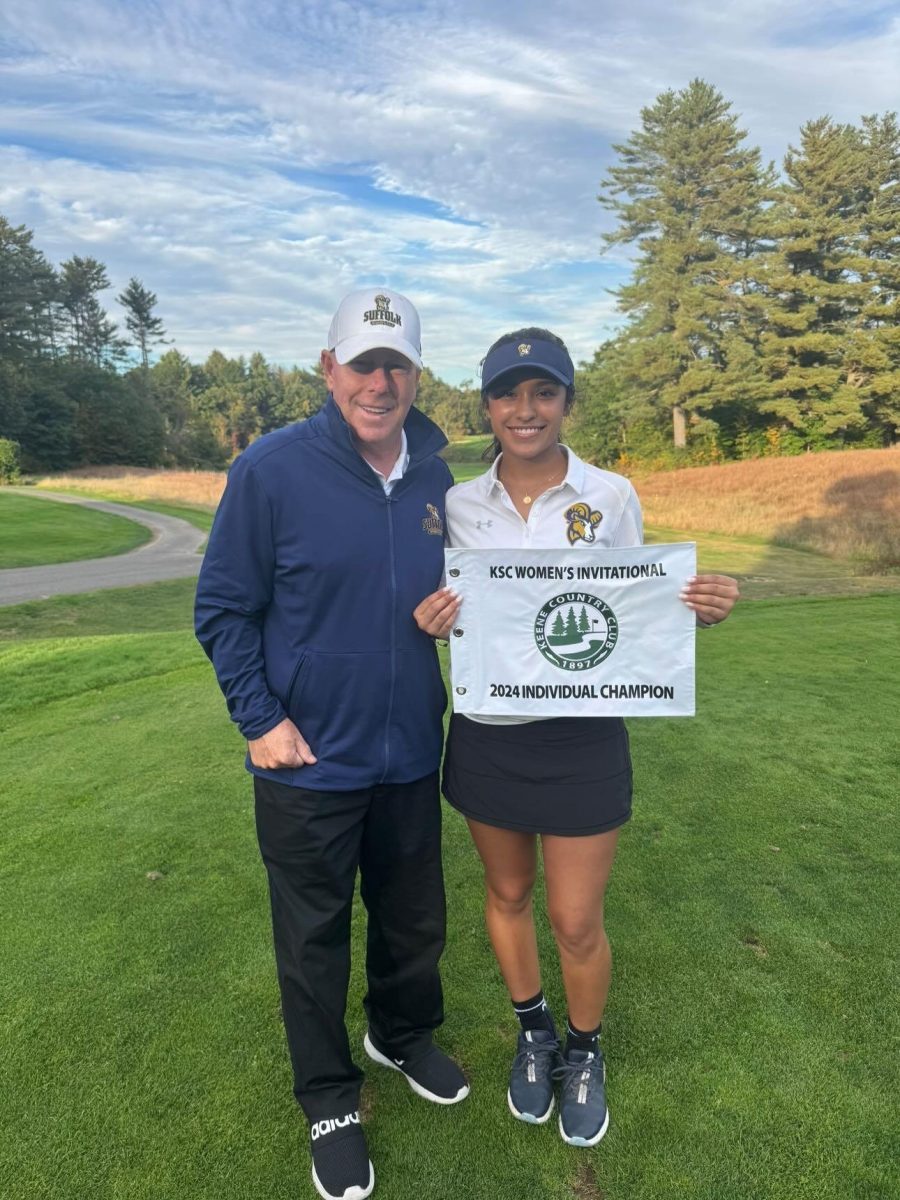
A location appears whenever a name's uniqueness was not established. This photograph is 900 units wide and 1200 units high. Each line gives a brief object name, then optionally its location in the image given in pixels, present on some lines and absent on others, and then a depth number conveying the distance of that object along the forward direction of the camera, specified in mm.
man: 2119
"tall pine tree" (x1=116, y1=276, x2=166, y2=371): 87500
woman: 2229
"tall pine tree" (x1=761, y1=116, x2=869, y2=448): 41281
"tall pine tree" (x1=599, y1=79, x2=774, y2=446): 42500
